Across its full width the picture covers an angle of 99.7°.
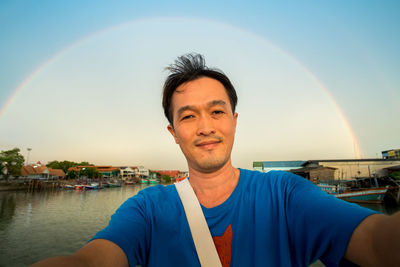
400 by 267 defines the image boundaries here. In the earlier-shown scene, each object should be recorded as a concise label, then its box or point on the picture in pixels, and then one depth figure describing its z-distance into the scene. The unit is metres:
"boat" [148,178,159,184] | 102.66
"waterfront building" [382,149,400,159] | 55.52
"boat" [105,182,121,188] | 78.47
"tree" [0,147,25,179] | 48.69
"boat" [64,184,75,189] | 63.78
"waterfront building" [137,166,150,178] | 117.31
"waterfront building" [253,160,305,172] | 53.51
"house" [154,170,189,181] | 132.60
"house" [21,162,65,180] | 58.15
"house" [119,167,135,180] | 109.59
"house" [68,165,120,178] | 98.69
